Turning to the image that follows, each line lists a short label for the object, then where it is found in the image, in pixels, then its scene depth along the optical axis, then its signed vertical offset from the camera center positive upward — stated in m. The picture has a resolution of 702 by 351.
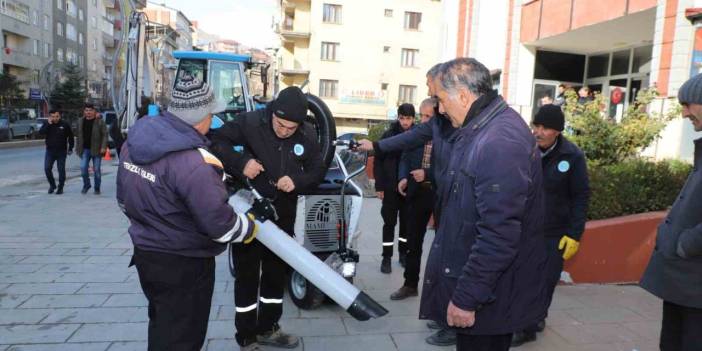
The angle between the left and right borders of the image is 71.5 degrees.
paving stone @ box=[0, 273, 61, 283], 4.89 -1.76
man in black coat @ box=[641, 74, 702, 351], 2.36 -0.62
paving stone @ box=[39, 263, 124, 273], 5.27 -1.76
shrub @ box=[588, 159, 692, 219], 5.44 -0.60
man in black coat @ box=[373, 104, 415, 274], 5.10 -0.69
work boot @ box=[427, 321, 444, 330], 4.03 -1.66
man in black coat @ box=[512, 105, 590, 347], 3.49 -0.43
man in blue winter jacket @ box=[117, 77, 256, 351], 2.30 -0.48
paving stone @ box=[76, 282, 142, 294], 4.66 -1.74
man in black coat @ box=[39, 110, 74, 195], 10.34 -0.84
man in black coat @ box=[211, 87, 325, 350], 3.35 -0.40
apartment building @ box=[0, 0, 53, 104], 43.41 +6.15
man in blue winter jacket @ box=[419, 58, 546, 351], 1.95 -0.40
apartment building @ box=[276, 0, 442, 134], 38.75 +5.51
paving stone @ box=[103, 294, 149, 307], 4.35 -1.73
